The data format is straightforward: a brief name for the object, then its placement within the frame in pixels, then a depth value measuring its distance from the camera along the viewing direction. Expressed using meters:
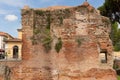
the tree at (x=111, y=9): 10.74
